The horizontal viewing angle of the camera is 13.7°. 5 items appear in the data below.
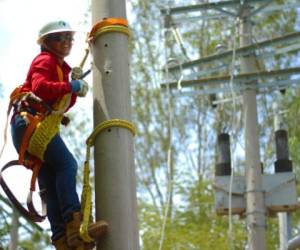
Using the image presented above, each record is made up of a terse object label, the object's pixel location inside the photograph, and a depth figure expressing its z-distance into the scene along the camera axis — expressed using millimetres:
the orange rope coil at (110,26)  5574
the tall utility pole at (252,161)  13985
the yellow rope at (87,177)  5385
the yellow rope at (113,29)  5569
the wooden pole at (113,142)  5201
